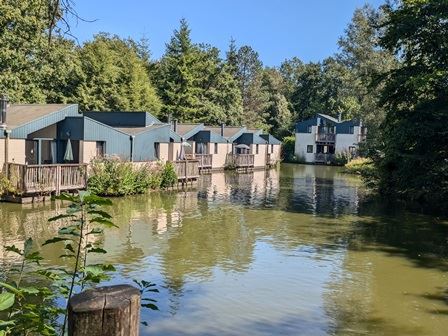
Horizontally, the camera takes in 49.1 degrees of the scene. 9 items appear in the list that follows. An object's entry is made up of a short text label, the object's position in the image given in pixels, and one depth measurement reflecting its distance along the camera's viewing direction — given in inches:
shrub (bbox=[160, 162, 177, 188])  1032.8
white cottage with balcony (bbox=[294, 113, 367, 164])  2419.5
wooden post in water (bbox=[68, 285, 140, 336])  77.2
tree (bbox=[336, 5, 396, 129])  1982.0
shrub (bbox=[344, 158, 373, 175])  1939.0
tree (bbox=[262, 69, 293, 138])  2855.3
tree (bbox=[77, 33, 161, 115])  1715.1
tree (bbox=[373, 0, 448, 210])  771.4
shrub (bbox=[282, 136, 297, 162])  2568.7
